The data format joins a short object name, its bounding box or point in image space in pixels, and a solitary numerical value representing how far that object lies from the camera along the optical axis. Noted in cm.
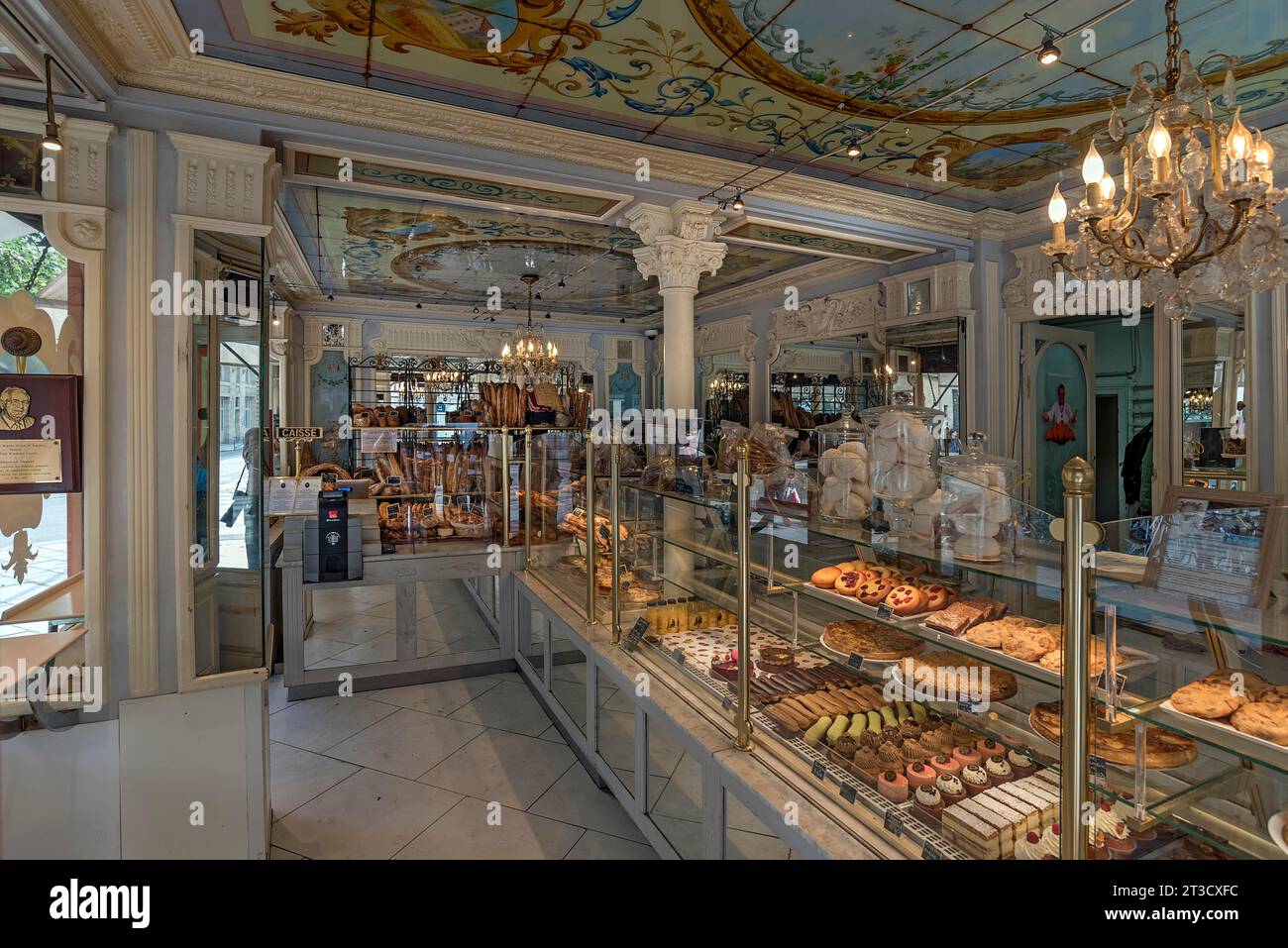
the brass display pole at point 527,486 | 476
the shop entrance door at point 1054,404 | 569
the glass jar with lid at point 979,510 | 174
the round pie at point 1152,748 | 145
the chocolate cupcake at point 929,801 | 172
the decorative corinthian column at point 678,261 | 434
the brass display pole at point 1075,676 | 120
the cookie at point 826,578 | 223
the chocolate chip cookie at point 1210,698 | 125
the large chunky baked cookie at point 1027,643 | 161
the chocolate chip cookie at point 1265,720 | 118
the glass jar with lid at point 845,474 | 219
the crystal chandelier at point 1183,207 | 241
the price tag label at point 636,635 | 310
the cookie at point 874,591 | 204
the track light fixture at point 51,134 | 231
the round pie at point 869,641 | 210
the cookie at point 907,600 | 194
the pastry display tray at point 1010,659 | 137
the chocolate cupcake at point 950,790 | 176
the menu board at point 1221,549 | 125
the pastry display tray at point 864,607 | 192
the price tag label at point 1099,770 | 143
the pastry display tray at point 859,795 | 161
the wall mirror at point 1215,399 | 418
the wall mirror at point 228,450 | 286
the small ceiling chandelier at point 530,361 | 723
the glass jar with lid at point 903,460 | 197
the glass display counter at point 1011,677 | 125
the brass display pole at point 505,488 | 492
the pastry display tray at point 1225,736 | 114
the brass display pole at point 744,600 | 211
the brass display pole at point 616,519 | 326
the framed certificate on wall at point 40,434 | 245
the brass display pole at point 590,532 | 356
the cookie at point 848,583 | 214
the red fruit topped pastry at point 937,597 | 195
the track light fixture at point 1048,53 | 266
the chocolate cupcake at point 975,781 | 181
